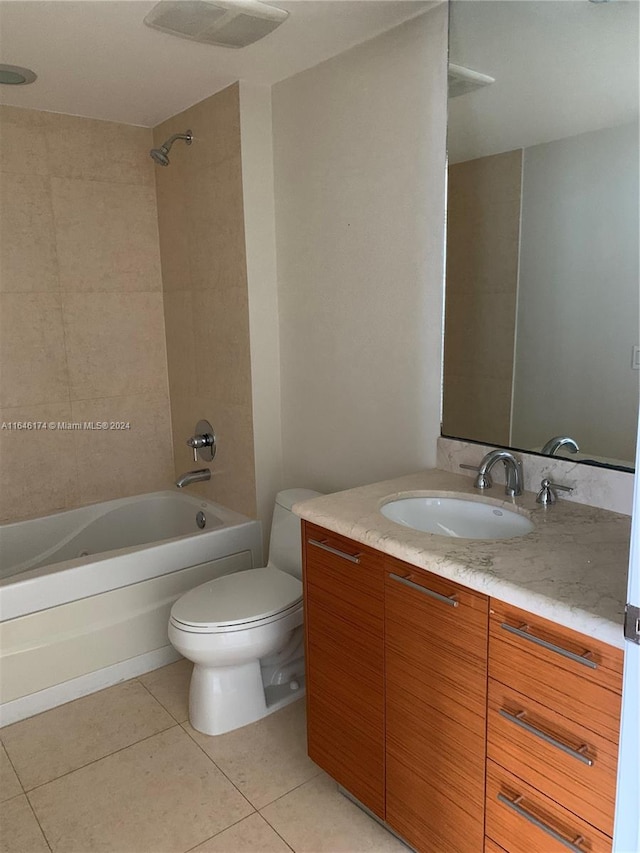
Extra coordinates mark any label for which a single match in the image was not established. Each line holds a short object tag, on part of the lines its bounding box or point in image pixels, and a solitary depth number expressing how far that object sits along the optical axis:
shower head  2.96
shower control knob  3.16
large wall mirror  1.64
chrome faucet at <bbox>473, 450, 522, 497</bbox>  1.86
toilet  2.14
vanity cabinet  1.20
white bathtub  2.37
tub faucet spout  3.06
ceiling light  2.45
